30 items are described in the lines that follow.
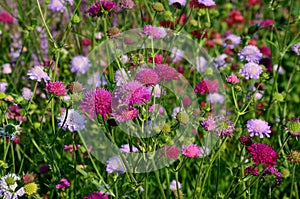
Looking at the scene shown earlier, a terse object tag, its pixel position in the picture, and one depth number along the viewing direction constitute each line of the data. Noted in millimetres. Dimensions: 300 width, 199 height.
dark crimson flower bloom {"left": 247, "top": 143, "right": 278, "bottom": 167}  1115
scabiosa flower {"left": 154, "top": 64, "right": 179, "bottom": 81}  1142
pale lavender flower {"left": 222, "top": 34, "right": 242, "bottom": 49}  1532
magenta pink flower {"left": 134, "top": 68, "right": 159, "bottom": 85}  1119
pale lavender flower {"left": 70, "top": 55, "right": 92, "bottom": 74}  1463
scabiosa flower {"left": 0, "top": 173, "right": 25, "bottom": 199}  1135
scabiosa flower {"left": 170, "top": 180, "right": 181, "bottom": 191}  1330
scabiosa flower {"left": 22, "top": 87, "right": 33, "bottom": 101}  1332
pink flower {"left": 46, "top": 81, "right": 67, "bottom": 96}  1131
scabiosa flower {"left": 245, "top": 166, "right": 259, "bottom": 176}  1139
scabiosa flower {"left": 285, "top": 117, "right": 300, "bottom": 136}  1139
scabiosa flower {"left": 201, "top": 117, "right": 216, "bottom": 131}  1149
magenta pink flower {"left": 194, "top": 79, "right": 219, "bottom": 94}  1248
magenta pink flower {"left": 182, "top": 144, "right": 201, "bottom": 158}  1136
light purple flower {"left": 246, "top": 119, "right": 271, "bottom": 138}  1207
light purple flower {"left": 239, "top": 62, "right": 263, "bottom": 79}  1249
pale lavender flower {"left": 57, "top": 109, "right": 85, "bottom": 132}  1203
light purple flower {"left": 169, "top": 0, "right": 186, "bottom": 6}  1275
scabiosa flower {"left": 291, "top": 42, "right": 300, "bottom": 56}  1369
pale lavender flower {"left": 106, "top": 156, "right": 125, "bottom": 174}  1242
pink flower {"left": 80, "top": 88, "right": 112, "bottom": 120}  1118
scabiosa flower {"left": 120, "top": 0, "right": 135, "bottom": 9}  1252
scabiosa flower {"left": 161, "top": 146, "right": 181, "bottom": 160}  1150
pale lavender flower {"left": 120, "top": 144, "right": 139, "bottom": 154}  1268
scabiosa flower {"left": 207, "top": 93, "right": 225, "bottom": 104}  1550
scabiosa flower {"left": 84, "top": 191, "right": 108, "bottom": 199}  1170
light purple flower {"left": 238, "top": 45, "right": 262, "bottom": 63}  1313
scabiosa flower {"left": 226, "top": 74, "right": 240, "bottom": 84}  1180
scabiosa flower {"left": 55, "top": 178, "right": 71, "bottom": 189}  1235
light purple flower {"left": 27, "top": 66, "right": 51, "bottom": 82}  1199
